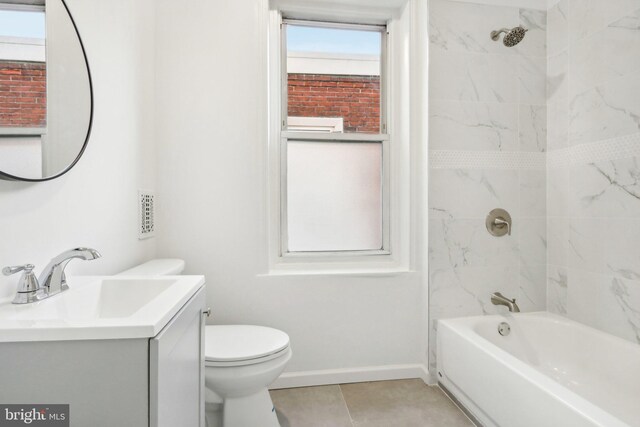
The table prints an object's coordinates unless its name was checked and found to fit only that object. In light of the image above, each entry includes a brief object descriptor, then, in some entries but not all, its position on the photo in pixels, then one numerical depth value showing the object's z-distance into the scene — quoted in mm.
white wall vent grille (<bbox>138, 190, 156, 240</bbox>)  1644
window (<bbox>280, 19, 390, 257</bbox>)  2113
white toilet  1339
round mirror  866
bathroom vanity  606
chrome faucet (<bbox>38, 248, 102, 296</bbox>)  924
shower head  1872
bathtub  1211
